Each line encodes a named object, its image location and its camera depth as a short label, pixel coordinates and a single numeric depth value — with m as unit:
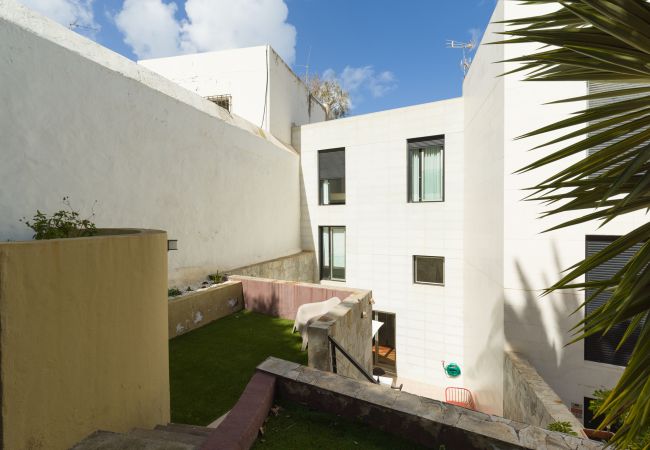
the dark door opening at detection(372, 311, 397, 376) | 10.43
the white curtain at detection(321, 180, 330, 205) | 11.76
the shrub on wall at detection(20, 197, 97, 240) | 2.82
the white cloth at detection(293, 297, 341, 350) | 5.53
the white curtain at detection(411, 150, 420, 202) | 10.21
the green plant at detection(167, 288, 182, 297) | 5.89
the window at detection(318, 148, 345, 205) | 11.42
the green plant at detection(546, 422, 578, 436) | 3.09
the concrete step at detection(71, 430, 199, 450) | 1.95
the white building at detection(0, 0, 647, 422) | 4.39
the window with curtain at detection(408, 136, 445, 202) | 9.88
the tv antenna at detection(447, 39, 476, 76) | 10.99
